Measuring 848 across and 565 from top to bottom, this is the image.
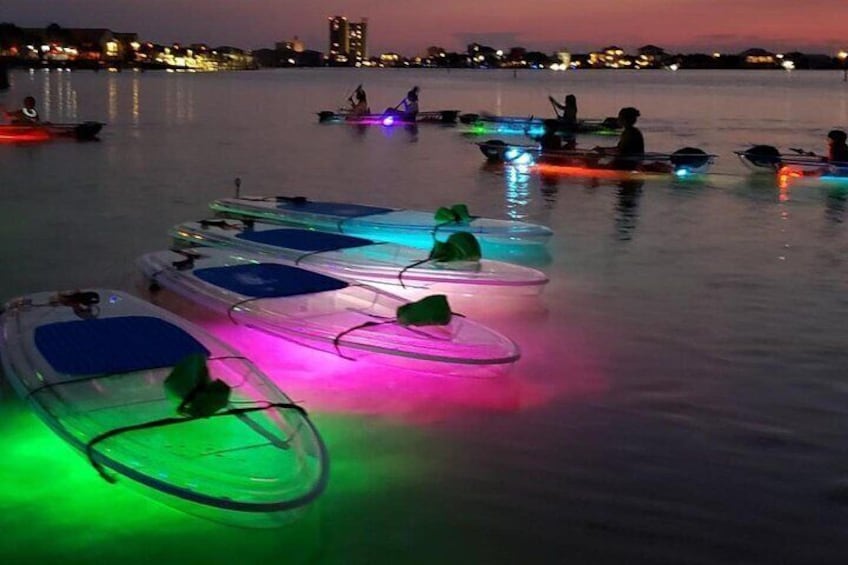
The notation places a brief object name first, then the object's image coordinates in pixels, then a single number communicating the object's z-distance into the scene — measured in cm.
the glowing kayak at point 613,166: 1833
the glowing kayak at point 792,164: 1753
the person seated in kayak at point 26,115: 2294
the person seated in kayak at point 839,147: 1742
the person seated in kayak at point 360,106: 3228
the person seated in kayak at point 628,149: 1820
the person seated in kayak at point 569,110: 2808
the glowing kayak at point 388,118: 3170
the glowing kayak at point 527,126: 2758
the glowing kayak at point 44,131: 2286
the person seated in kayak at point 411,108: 3169
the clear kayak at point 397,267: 852
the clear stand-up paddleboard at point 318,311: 652
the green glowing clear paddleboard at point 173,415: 439
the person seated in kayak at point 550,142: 1934
